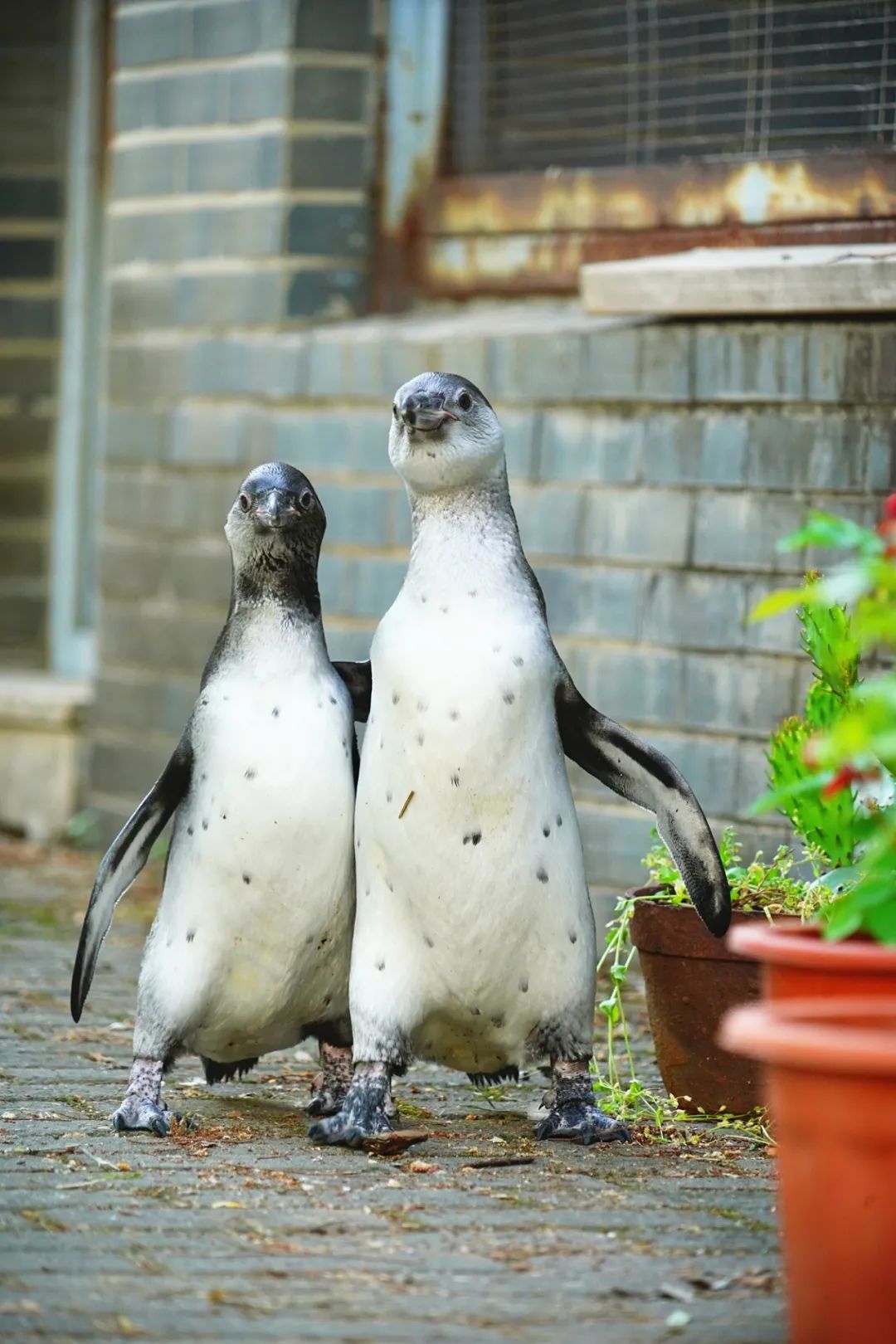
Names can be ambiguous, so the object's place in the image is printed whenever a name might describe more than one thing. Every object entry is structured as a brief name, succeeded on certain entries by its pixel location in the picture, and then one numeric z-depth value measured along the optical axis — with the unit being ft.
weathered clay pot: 31.09
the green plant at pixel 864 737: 18.80
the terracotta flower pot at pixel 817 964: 20.33
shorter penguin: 30.04
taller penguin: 29.12
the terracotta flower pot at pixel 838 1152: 18.85
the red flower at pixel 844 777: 21.43
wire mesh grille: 43.75
